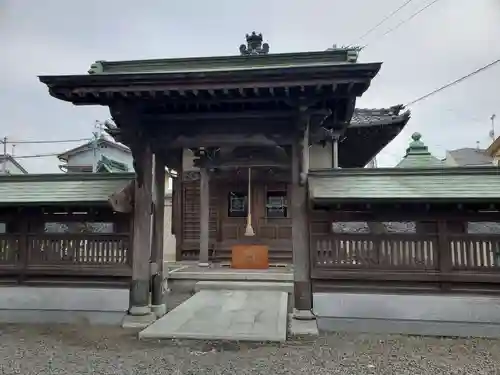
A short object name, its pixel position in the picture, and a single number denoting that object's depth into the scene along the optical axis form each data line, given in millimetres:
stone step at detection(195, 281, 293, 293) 9914
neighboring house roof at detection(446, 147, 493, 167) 32250
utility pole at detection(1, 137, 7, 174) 31755
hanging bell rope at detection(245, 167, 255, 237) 12016
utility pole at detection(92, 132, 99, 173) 29066
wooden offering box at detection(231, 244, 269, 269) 12359
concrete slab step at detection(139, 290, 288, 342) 5832
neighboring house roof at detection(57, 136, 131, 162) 32812
